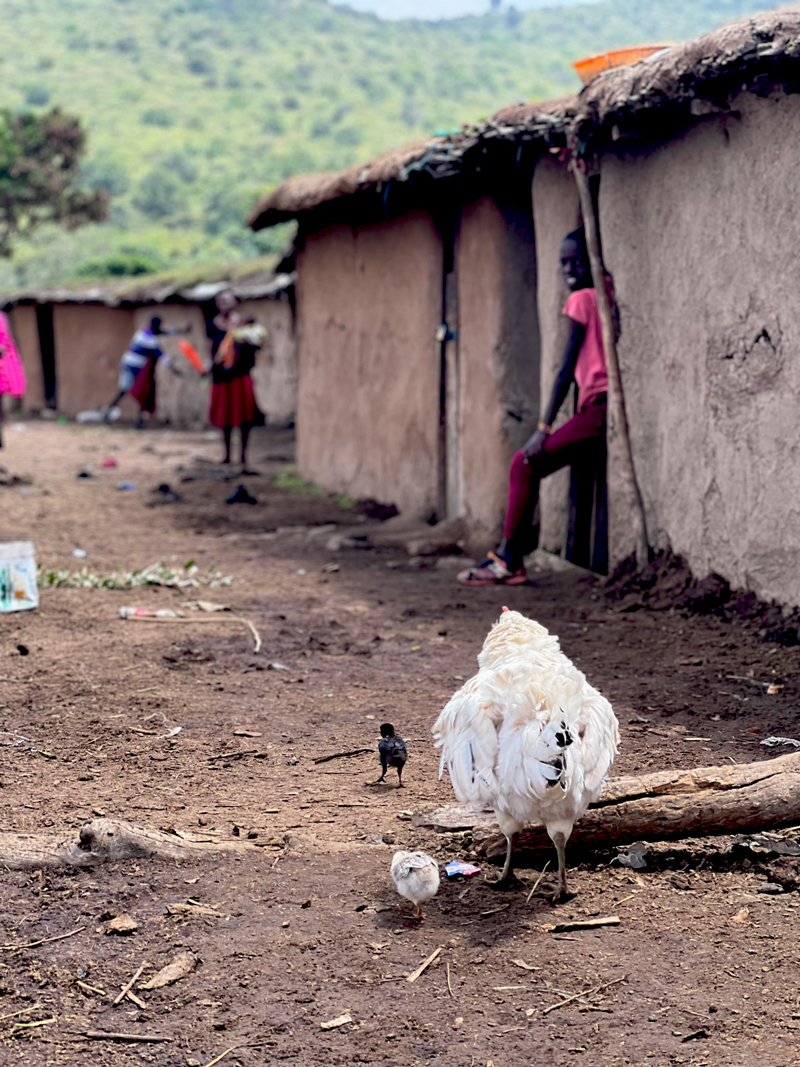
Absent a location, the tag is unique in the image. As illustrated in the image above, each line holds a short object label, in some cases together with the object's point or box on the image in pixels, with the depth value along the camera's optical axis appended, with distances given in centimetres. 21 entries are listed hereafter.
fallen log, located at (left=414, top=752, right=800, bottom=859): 349
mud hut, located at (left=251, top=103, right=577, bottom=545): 811
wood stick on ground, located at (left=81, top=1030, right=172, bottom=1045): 269
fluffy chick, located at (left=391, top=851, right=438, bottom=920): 306
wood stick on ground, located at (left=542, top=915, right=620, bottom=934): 315
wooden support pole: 678
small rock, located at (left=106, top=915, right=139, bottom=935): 313
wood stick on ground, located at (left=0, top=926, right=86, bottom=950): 306
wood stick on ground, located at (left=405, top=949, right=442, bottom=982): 292
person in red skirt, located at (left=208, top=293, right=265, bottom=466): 1266
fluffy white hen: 300
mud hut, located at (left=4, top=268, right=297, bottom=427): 1966
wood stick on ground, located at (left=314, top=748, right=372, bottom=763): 448
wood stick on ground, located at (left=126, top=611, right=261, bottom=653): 659
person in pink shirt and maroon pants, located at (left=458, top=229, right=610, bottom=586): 702
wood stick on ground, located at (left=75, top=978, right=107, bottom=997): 287
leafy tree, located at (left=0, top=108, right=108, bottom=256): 2870
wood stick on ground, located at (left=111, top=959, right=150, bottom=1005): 283
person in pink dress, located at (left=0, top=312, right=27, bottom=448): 1191
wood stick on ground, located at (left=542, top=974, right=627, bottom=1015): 280
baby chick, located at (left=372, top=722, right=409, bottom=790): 405
